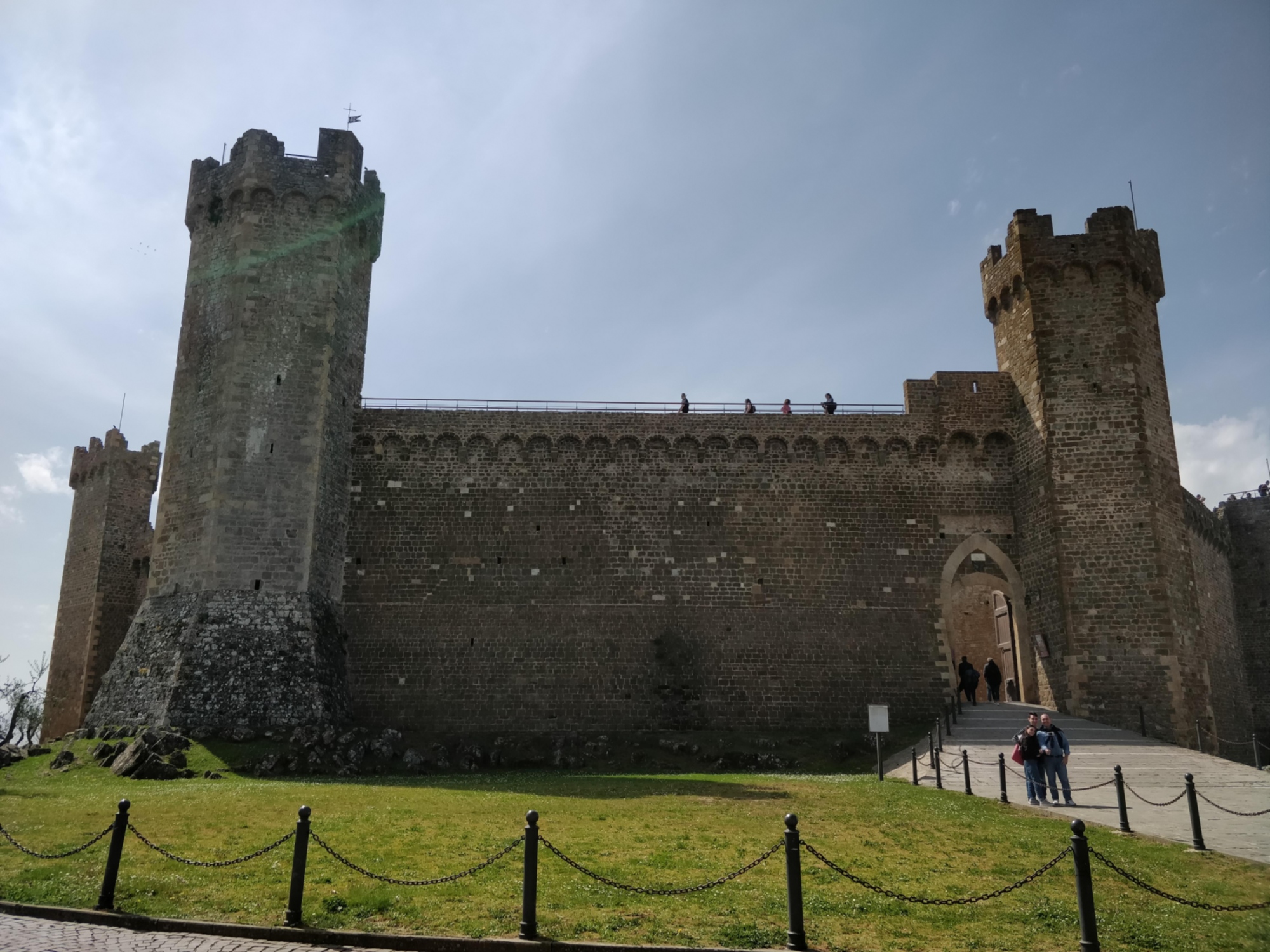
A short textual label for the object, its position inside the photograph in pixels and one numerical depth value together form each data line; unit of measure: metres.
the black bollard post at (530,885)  7.04
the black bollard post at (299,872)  7.40
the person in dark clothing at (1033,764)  12.83
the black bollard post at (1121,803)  10.79
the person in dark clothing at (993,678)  23.94
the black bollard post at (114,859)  7.91
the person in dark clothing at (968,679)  22.59
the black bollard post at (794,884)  6.84
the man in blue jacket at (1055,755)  12.86
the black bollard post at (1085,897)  6.61
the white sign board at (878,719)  16.20
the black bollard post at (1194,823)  9.71
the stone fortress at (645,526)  20.80
